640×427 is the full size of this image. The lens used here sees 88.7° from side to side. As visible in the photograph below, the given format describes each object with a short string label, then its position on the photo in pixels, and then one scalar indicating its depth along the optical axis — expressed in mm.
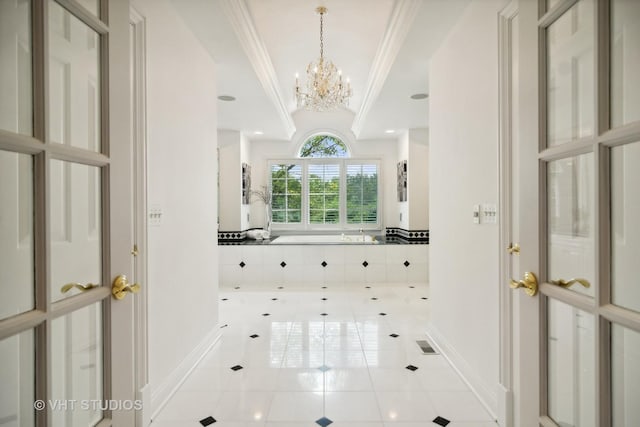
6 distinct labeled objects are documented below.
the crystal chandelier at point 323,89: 3572
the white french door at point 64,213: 762
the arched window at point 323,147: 7020
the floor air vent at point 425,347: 2806
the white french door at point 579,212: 790
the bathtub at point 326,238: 6173
